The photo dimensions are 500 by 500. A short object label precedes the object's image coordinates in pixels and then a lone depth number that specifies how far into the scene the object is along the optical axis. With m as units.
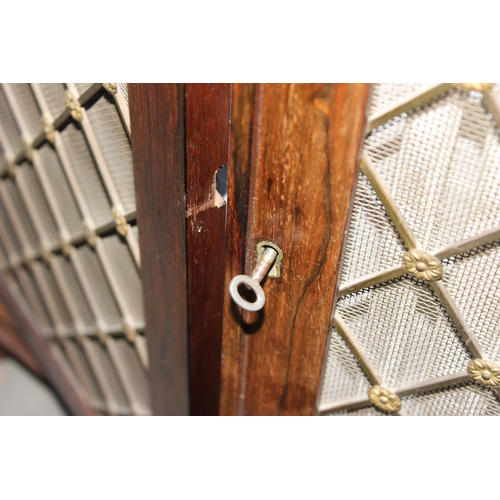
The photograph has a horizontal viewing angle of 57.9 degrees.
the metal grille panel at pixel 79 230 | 0.80
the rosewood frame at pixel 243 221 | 0.52
